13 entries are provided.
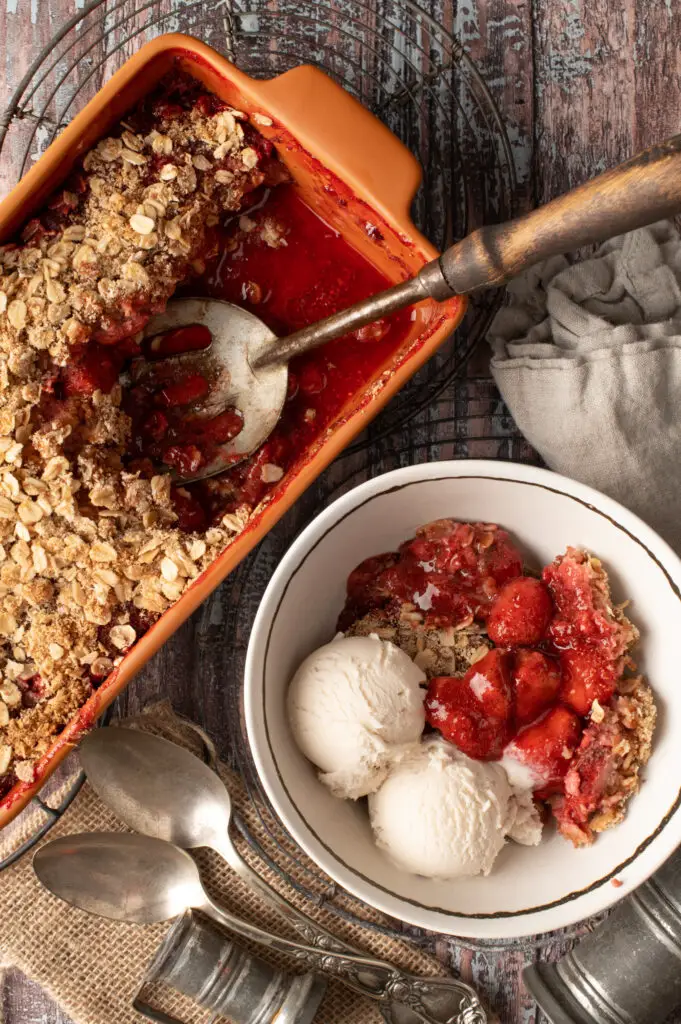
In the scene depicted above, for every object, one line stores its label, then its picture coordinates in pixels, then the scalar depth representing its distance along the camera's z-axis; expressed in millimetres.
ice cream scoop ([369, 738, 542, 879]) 708
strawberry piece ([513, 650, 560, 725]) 719
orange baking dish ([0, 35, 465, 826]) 707
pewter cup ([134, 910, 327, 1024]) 750
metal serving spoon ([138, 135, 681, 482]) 634
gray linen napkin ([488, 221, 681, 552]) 743
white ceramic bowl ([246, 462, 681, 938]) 705
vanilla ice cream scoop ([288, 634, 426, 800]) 714
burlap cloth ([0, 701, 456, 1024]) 766
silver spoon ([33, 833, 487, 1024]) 753
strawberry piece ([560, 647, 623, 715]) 715
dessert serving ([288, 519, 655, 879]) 713
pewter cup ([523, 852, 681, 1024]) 735
